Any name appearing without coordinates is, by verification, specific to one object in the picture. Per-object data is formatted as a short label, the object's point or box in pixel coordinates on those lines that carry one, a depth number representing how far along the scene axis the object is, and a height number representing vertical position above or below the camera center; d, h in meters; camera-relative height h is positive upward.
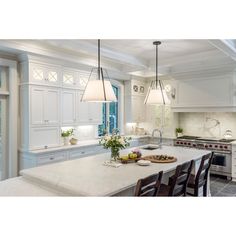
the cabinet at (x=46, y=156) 3.88 -0.71
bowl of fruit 3.06 -0.56
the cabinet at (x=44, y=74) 4.01 +0.83
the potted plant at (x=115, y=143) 2.99 -0.34
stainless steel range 5.09 -0.76
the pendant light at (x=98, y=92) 2.63 +0.31
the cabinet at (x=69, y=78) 4.65 +0.86
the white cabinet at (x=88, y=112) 5.02 +0.14
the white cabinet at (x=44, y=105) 4.04 +0.24
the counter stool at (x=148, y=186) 1.96 -0.63
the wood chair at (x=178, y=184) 2.54 -0.77
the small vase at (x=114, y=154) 3.03 -0.49
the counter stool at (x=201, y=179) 3.11 -0.89
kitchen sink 4.29 -0.57
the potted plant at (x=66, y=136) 4.70 -0.38
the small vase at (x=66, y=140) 4.69 -0.46
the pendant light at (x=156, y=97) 3.53 +0.33
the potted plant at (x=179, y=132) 6.28 -0.39
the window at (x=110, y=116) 6.34 +0.06
